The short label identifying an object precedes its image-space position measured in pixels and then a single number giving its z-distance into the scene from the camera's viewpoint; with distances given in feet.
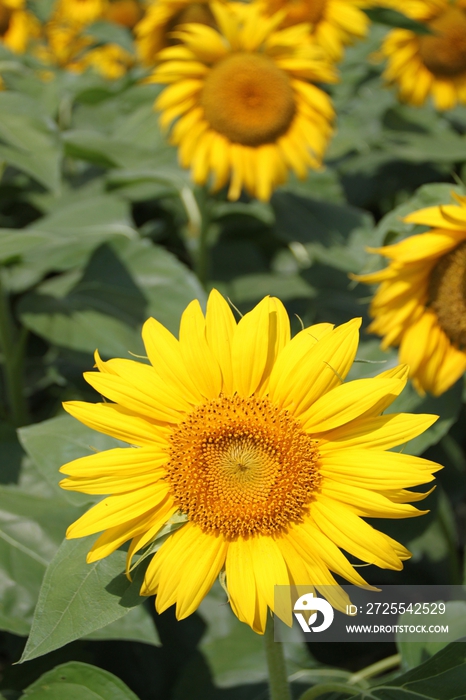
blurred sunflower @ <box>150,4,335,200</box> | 7.26
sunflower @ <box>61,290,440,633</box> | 3.35
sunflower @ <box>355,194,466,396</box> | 4.94
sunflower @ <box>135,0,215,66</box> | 8.72
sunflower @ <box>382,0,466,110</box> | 8.96
